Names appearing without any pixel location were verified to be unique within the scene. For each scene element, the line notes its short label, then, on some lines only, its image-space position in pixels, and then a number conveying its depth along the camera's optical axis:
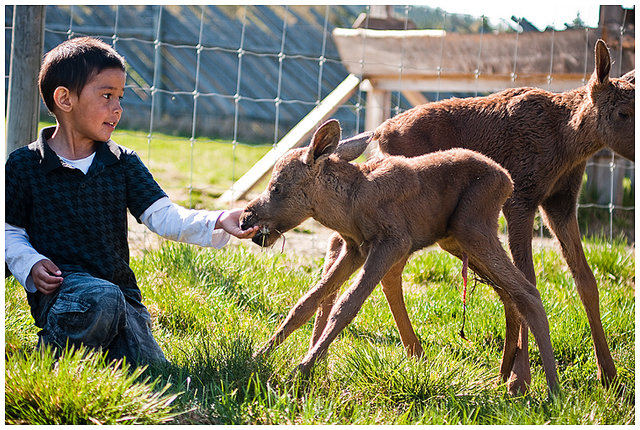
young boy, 3.76
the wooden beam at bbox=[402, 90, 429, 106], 8.05
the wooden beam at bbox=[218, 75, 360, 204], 7.21
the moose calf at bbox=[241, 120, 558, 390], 3.77
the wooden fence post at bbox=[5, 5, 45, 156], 5.08
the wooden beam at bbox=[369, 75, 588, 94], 6.98
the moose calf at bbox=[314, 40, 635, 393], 4.22
